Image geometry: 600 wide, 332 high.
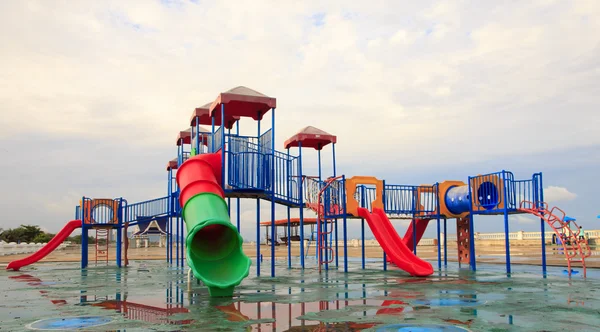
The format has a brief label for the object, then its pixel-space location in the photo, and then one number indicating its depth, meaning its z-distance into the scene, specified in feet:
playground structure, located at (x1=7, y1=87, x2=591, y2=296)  40.22
